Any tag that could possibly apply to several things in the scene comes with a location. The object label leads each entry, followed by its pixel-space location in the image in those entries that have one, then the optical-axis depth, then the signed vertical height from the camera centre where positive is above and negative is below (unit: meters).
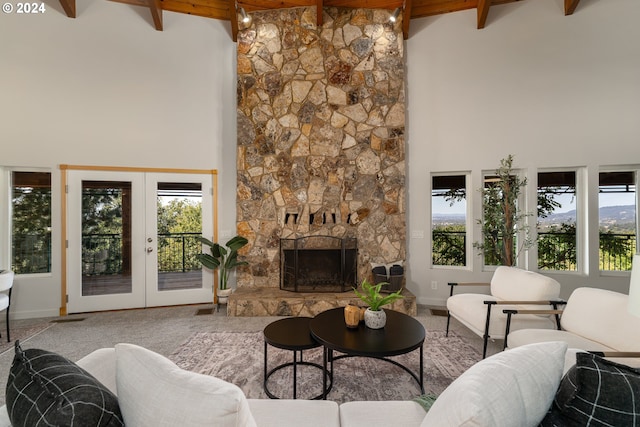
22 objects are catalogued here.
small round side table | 2.06 -0.96
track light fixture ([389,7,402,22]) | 4.37 +3.14
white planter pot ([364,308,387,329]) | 2.25 -0.85
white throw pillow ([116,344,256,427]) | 0.77 -0.53
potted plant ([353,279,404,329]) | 2.25 -0.80
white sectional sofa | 0.78 -0.54
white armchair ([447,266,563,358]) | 2.56 -0.92
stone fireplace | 4.50 +1.40
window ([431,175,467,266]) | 4.56 -0.10
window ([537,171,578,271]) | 4.30 -0.12
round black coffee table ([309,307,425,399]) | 1.93 -0.93
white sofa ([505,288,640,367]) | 1.90 -0.85
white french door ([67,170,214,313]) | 4.09 -0.35
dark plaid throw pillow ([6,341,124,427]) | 0.77 -0.53
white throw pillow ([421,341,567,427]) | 0.80 -0.55
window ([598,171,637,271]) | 4.13 -0.07
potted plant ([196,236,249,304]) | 4.27 -0.66
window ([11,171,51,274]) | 3.97 -0.10
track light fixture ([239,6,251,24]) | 4.36 +3.14
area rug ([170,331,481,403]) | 2.22 -1.41
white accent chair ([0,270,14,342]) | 3.09 -0.80
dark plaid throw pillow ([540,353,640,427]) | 0.83 -0.57
